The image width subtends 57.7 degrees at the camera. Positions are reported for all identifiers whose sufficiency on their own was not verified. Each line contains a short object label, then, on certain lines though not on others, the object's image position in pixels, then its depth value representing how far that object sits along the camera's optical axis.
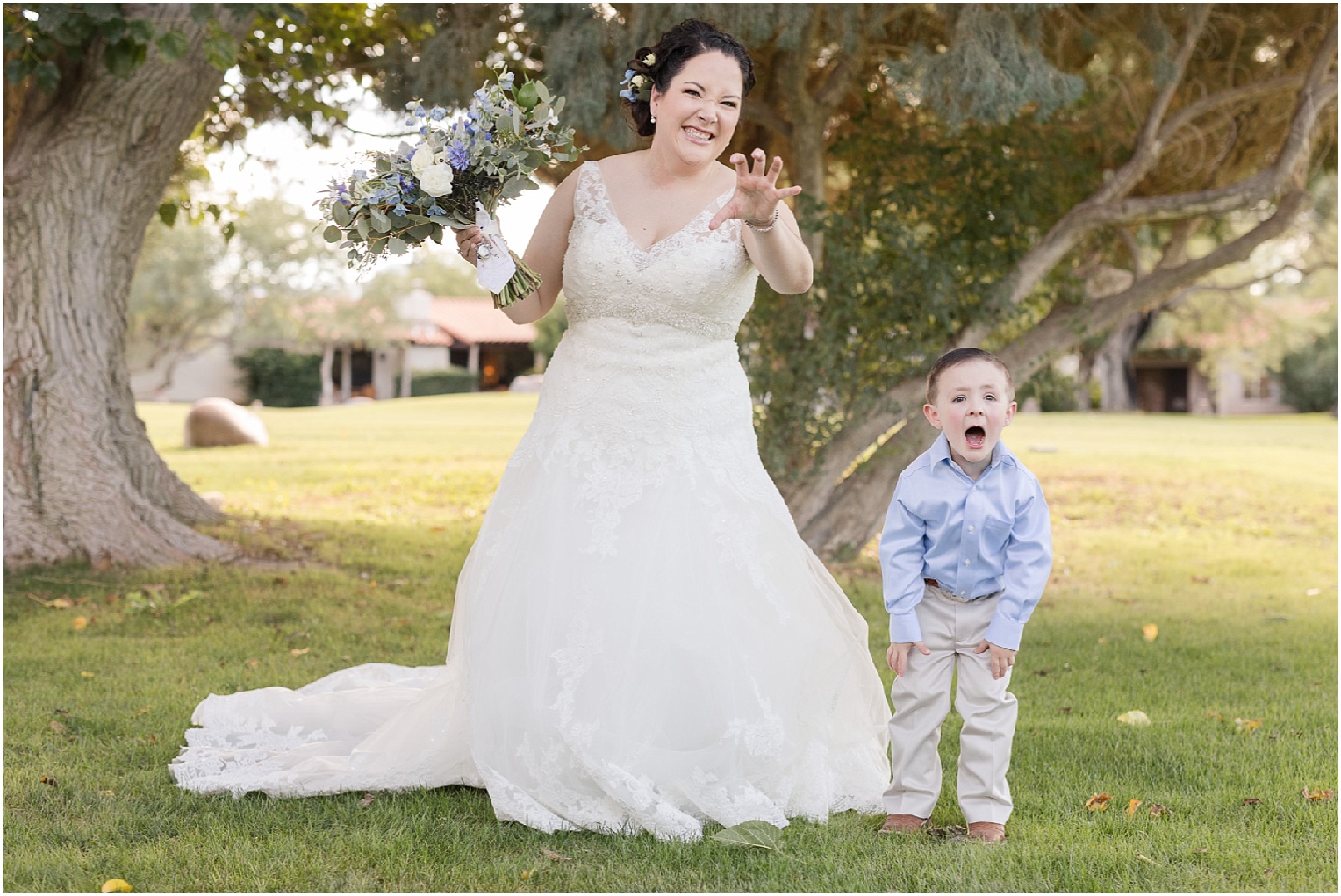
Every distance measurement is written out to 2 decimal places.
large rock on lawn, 17.86
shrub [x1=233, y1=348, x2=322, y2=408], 35.34
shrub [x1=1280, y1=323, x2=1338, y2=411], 33.03
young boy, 3.22
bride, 3.44
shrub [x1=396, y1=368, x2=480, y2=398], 37.97
